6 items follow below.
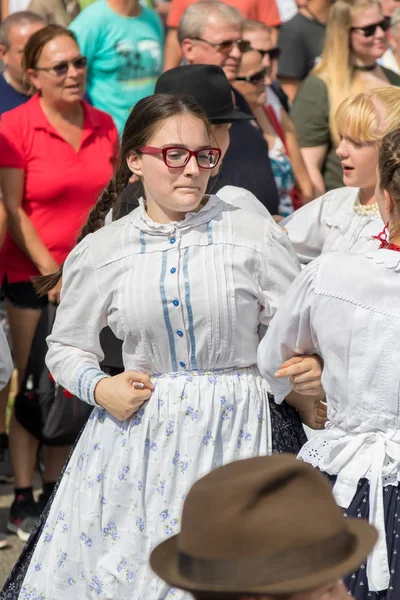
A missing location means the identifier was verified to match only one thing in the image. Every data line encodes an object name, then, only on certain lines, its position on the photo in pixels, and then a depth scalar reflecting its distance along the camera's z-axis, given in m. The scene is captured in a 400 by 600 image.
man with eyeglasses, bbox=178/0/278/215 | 10.27
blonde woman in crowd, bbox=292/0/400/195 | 12.32
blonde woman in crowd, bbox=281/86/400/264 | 7.91
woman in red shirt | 10.57
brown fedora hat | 3.43
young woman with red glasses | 6.70
